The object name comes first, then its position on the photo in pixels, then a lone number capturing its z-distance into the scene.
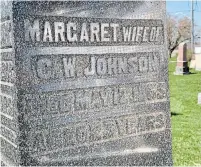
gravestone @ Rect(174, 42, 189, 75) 16.88
